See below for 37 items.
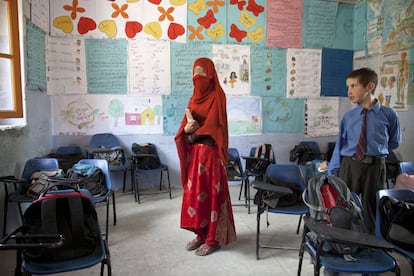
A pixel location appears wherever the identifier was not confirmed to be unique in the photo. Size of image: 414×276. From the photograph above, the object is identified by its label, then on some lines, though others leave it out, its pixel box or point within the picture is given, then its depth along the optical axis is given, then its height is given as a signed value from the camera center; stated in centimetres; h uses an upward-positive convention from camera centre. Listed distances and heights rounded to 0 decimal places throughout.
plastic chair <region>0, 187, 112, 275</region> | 162 -76
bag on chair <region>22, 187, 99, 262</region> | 173 -63
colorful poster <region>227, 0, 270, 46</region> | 484 +134
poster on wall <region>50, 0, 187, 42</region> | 426 +125
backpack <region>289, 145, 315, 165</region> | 491 -66
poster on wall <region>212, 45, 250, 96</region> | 485 +66
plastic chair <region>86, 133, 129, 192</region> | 415 -49
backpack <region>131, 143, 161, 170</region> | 421 -63
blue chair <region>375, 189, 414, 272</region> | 190 -59
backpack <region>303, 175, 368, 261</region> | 181 -58
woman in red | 256 -42
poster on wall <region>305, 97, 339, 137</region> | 529 -8
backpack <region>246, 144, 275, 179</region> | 415 -64
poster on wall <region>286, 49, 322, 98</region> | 513 +62
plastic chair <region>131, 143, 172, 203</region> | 414 -78
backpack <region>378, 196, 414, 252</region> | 193 -68
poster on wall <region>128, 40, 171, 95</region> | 454 +62
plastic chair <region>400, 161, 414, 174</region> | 316 -56
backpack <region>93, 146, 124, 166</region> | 411 -59
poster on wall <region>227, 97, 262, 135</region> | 497 -7
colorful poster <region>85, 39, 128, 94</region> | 441 +61
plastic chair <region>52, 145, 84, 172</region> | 374 -58
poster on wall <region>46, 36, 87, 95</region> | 424 +59
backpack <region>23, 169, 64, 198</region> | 275 -62
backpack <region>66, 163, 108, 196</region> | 297 -63
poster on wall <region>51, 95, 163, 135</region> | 436 -6
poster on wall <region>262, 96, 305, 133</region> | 511 -5
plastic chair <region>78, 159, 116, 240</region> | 288 -66
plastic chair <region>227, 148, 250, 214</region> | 394 -78
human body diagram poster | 432 +43
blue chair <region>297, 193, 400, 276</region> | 159 -79
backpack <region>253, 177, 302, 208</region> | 257 -71
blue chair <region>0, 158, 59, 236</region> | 264 -60
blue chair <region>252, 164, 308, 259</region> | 251 -60
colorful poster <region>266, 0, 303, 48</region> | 498 +136
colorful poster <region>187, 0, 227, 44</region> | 467 +131
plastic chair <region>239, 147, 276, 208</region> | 404 -75
